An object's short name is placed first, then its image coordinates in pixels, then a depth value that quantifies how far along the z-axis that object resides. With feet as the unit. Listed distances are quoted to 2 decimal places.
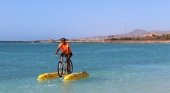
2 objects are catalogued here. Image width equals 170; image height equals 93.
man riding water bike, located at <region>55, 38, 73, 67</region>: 44.84
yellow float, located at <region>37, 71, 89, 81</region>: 44.46
